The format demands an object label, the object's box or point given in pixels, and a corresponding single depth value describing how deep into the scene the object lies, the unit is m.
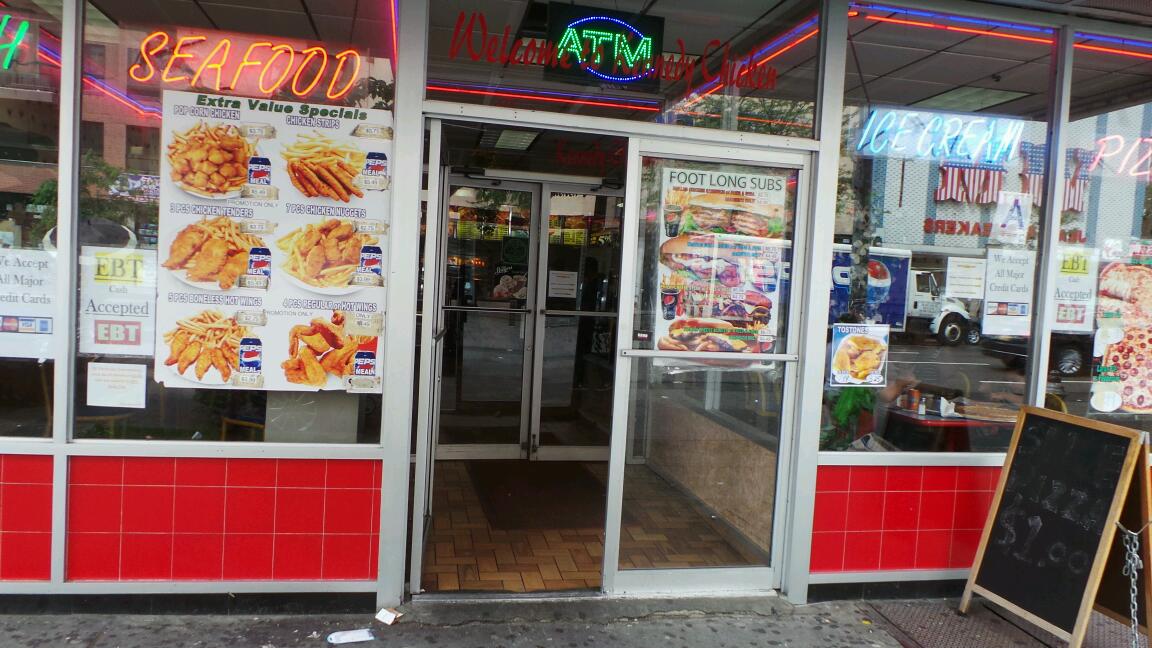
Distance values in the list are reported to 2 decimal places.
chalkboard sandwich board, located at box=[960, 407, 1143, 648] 3.26
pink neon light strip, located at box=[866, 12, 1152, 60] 3.98
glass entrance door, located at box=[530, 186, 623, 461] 6.33
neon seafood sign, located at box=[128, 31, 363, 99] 3.25
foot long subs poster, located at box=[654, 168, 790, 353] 3.75
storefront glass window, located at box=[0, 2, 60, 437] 3.20
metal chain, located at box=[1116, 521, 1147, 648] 3.21
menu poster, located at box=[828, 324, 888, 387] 3.88
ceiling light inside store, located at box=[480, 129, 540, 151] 5.08
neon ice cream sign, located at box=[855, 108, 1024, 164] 4.03
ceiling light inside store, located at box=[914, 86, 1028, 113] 4.06
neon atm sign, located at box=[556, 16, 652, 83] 3.68
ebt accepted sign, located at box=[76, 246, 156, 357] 3.25
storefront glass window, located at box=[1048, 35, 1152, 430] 4.11
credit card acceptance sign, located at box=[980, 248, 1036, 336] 4.07
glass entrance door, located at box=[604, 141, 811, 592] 3.72
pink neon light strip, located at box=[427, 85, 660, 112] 3.45
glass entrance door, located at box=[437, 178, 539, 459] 6.24
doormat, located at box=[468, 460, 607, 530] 4.88
